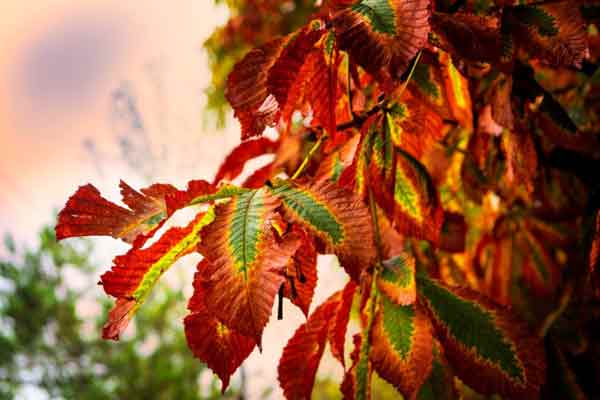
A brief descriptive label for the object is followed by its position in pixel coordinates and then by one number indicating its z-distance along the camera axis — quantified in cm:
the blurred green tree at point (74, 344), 1002
